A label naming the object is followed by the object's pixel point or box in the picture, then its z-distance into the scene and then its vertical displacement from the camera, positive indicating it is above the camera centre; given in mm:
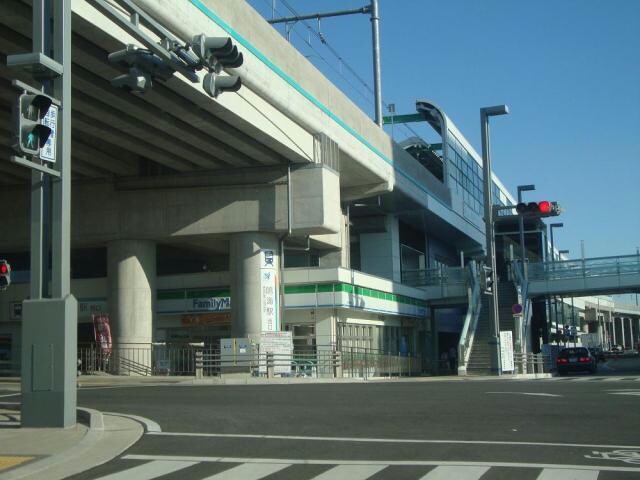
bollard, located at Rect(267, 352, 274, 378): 30938 -1089
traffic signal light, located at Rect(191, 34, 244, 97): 14742 +5122
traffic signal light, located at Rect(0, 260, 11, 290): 14992 +1276
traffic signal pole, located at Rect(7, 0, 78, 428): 11688 +1026
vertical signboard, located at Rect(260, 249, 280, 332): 34125 +1906
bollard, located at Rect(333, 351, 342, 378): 34156 -1248
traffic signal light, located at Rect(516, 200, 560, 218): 27547 +4057
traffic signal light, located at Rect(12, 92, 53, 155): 11086 +3034
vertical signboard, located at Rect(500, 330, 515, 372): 33000 -881
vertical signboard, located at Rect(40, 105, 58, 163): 11562 +2981
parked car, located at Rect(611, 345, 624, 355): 90481 -2907
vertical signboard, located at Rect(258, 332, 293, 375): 32156 -503
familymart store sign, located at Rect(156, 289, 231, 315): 37281 +1745
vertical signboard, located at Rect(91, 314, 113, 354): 34094 +342
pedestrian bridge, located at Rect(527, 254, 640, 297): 42875 +2716
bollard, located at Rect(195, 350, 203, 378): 30739 -959
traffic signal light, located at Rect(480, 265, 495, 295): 33094 +2026
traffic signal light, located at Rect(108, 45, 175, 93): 13961 +4788
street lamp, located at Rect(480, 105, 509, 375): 32625 +4437
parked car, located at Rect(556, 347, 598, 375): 41531 -1740
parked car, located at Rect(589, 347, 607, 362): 66719 -2482
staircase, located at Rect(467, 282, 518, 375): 38062 +155
